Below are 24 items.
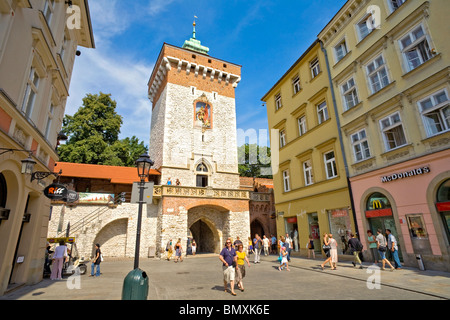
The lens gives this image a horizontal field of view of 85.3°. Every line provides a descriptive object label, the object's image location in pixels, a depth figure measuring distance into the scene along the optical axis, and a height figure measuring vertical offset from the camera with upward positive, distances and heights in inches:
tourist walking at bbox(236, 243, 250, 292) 309.7 -39.7
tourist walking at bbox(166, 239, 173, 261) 773.6 -37.5
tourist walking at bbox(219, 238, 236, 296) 299.8 -33.4
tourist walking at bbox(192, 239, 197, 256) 903.1 -44.3
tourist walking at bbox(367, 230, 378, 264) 451.1 -22.8
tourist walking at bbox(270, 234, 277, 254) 884.8 -39.6
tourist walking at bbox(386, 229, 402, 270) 400.2 -30.8
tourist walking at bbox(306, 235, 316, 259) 607.7 -35.3
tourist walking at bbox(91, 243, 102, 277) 457.1 -40.7
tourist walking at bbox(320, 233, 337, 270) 443.8 -34.1
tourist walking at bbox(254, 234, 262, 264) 611.2 -36.5
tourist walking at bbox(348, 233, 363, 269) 455.5 -27.4
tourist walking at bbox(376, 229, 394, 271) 411.6 -24.6
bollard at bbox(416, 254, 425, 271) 382.9 -50.7
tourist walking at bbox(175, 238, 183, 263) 716.9 -43.6
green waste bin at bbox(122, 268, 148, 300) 207.0 -40.6
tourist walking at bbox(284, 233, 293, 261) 528.2 -25.2
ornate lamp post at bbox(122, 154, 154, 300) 207.2 -39.4
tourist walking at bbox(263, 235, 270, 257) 783.7 -35.0
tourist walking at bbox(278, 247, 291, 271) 469.0 -42.5
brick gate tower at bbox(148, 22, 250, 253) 914.7 +368.6
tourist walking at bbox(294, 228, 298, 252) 708.0 -19.1
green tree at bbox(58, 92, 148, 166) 1168.2 +511.0
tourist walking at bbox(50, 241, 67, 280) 431.8 -38.4
